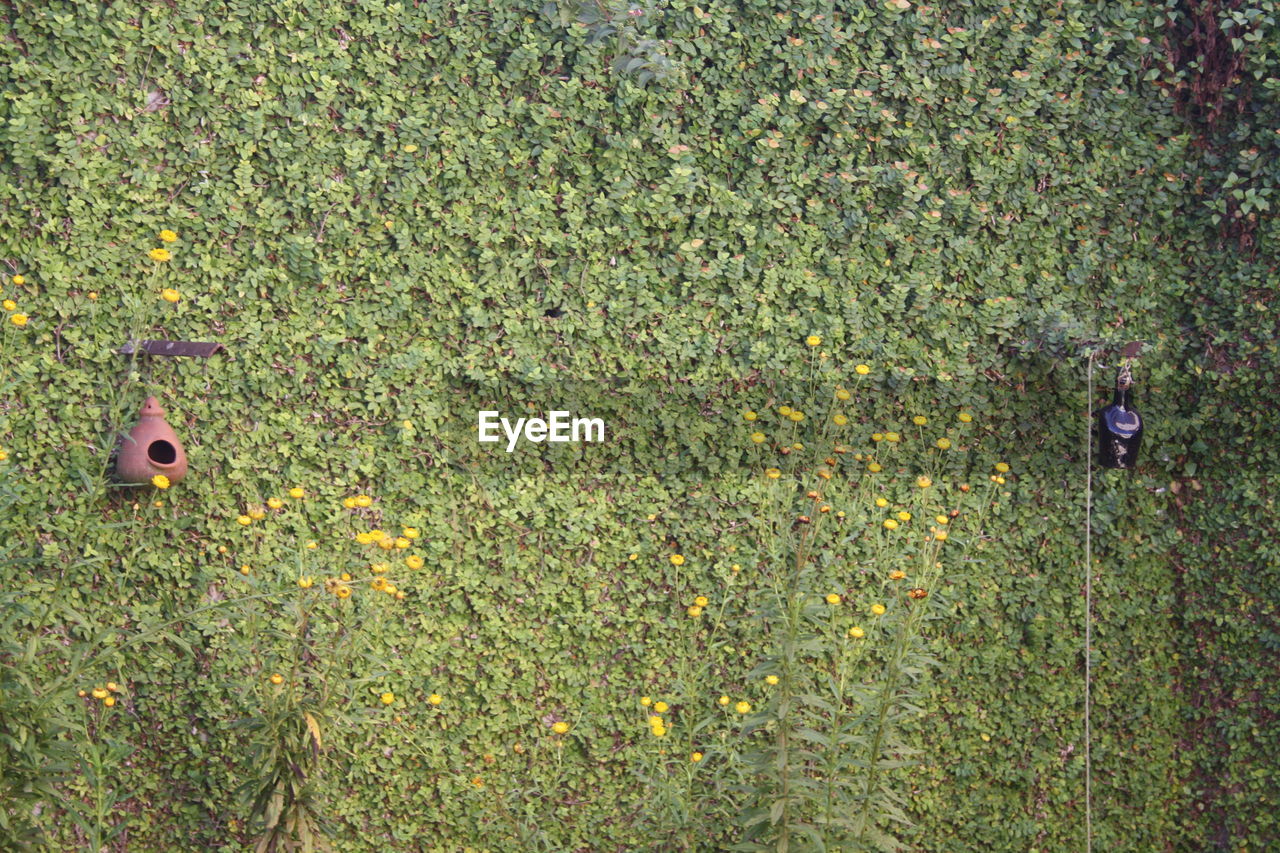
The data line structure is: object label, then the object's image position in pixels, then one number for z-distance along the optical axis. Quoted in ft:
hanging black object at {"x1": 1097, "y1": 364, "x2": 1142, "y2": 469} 13.01
